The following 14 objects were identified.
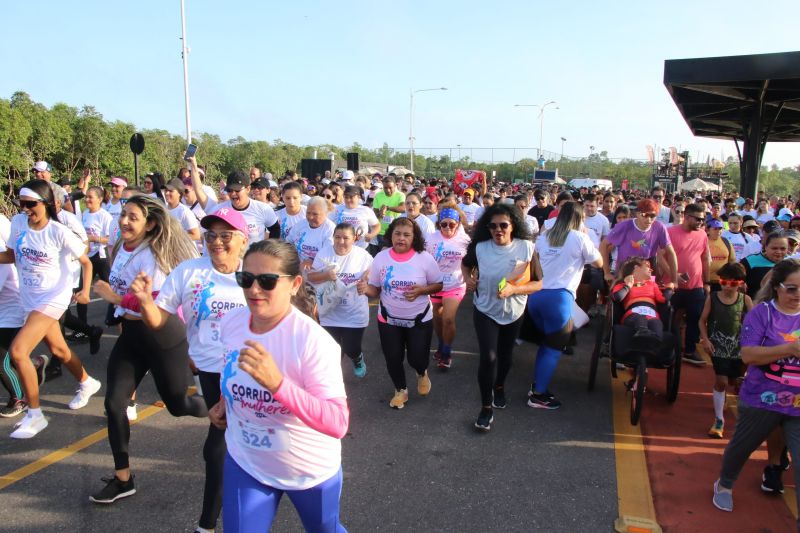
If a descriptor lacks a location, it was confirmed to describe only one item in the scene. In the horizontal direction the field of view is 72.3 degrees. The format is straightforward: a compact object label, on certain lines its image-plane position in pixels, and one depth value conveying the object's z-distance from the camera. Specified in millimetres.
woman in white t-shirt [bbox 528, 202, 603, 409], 5035
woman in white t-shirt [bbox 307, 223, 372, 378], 5078
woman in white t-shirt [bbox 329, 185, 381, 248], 7762
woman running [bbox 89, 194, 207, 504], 3467
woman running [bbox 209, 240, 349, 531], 2111
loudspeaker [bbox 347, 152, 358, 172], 23125
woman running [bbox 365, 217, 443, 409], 4898
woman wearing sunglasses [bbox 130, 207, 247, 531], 3232
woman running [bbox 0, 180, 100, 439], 4410
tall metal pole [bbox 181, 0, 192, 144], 21234
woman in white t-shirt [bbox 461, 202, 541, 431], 4633
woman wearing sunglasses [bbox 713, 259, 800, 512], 3242
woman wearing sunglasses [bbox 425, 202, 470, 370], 6102
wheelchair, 4738
